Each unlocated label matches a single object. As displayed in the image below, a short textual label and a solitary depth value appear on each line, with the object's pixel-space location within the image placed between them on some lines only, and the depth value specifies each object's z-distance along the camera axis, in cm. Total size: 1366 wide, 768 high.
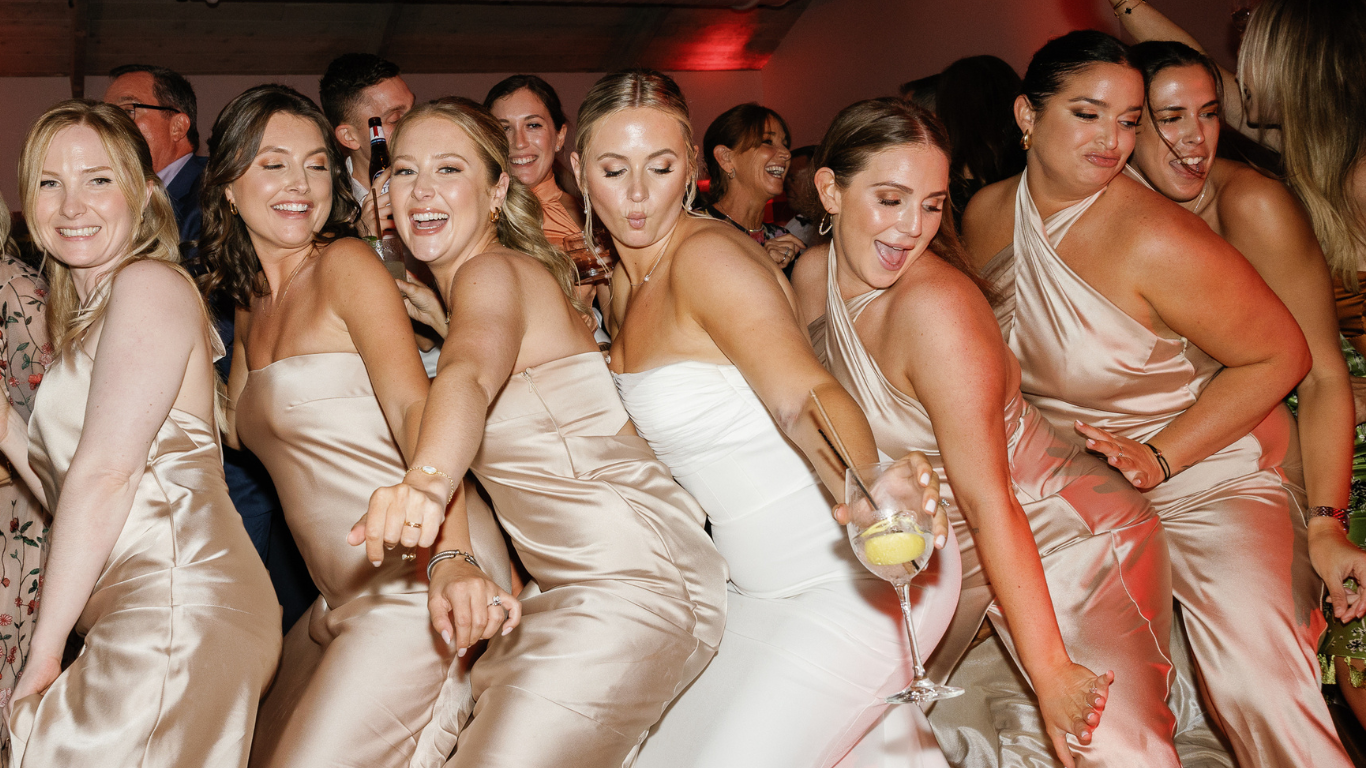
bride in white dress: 204
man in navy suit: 345
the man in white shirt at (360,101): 387
